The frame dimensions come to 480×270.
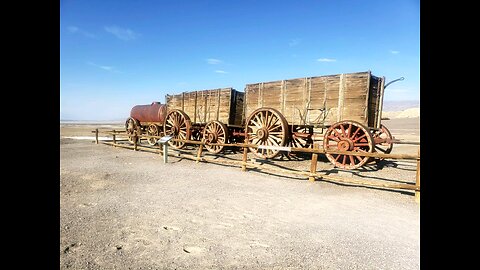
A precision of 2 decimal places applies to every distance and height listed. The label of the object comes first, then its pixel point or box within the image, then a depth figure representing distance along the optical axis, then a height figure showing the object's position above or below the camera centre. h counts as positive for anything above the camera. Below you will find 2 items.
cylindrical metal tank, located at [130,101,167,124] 16.95 +1.00
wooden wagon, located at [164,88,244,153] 12.76 +0.63
